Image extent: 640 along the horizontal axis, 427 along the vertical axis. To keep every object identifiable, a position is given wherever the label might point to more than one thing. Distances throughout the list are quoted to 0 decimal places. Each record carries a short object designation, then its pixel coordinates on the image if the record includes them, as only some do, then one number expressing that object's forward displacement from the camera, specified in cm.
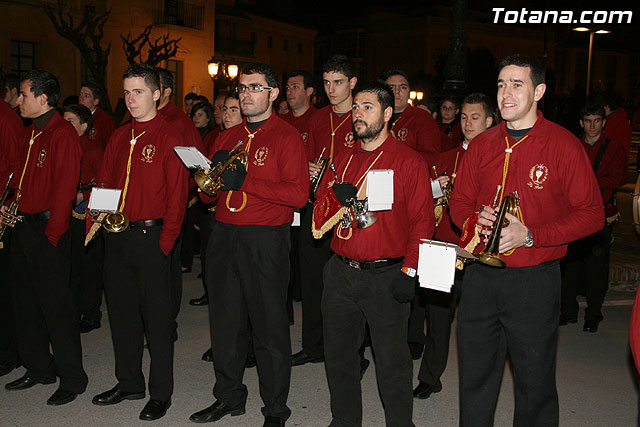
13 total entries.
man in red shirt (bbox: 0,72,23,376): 594
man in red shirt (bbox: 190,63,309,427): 491
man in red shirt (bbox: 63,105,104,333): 719
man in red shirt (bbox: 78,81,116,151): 855
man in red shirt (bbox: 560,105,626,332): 761
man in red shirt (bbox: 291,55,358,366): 638
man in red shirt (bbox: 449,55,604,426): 386
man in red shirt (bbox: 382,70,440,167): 652
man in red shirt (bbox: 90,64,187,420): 510
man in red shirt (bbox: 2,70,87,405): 534
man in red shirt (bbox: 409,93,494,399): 554
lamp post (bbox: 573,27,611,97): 2089
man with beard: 438
